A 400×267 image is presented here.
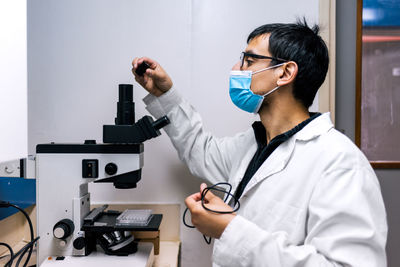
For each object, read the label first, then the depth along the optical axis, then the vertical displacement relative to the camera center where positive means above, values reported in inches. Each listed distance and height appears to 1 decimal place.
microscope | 39.2 -6.9
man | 28.3 -4.4
